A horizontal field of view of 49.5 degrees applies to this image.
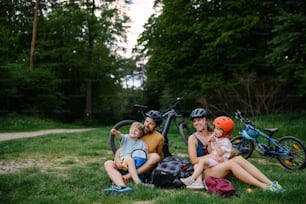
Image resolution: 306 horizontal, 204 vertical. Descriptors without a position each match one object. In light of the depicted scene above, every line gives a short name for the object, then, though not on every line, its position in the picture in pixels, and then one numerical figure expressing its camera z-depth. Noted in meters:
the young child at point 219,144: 3.74
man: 3.63
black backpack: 3.70
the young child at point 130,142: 4.09
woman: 3.52
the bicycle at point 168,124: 5.16
